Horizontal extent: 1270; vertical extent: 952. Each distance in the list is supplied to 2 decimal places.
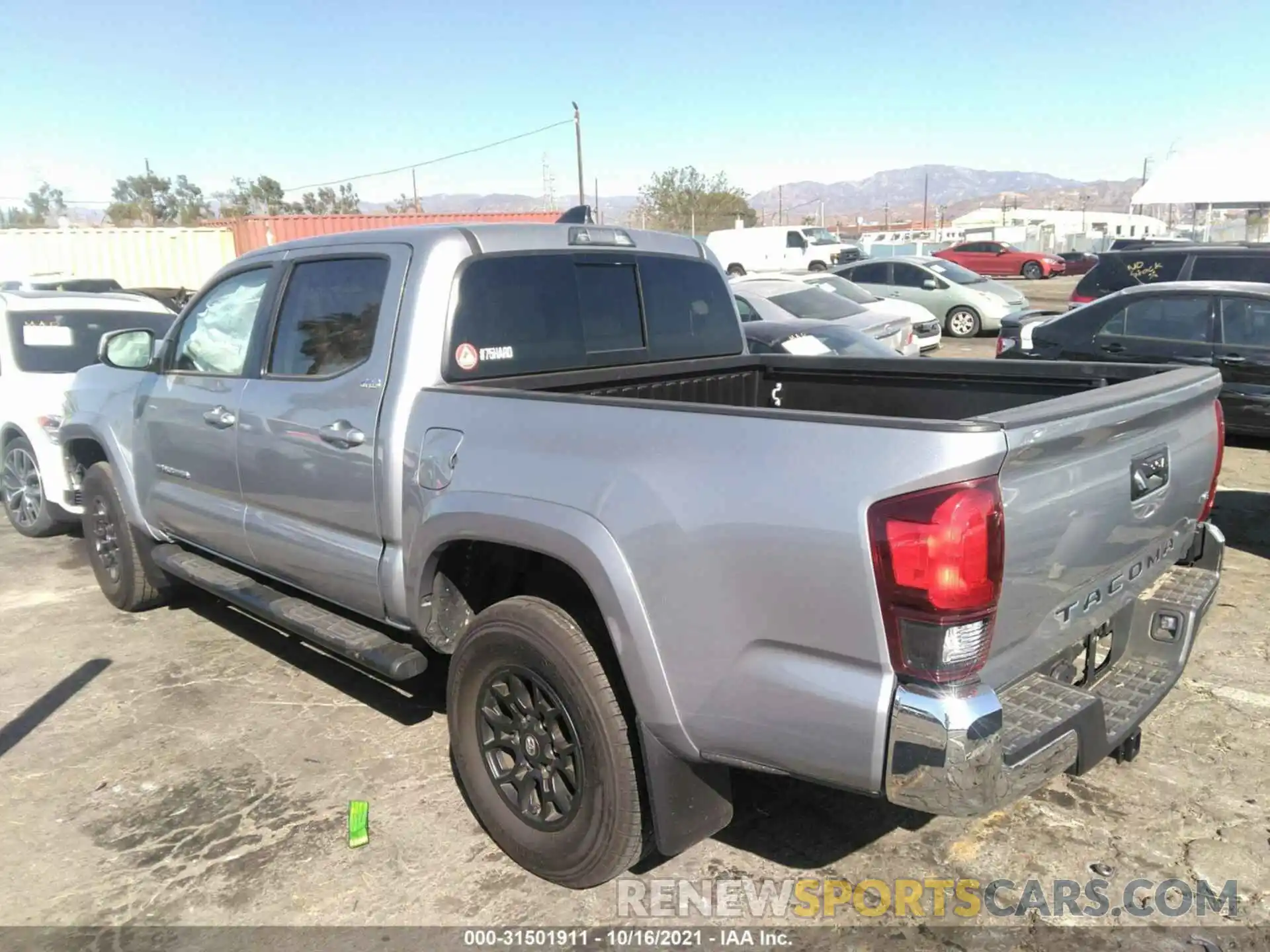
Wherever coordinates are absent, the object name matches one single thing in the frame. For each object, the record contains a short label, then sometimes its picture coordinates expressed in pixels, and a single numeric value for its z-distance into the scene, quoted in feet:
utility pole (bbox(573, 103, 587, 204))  117.50
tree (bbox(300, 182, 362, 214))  232.73
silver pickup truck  6.94
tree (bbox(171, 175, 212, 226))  207.23
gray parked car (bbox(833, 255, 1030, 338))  58.08
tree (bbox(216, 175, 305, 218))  205.77
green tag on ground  10.61
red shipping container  88.43
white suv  21.62
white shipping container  78.43
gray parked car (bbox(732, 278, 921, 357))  38.29
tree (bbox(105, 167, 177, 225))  209.46
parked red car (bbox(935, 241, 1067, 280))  113.91
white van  112.47
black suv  34.55
